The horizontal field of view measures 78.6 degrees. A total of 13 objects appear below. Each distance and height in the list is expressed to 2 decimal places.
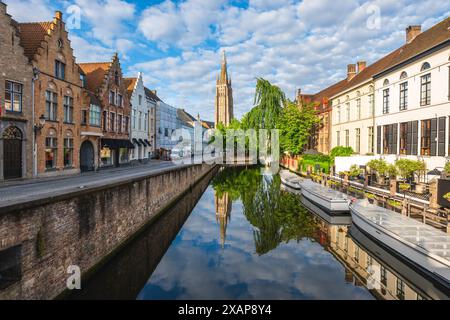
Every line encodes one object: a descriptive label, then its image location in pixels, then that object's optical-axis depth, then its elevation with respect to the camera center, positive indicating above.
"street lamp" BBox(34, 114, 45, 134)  16.59 +1.72
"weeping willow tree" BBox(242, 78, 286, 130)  42.41 +7.67
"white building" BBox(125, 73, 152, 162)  33.53 +4.38
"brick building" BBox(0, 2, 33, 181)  14.54 +2.63
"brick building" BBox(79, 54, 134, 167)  25.95 +4.71
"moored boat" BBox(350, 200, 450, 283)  8.20 -2.99
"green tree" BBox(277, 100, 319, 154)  40.44 +4.19
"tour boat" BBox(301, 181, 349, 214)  17.17 -2.96
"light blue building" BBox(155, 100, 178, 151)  45.75 +5.29
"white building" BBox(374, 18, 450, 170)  19.27 +4.47
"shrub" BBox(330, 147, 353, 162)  32.19 +0.21
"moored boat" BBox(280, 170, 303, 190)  27.04 -2.79
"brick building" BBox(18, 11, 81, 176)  17.27 +4.05
